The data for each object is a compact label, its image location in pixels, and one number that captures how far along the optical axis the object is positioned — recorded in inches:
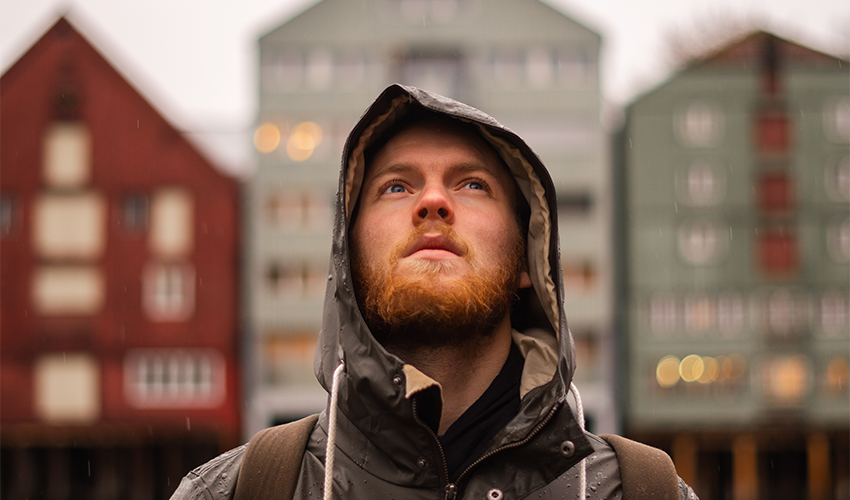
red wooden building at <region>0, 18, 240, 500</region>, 1154.0
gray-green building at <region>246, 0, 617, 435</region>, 1216.2
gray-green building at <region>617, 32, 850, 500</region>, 1196.5
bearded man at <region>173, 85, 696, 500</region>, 88.4
